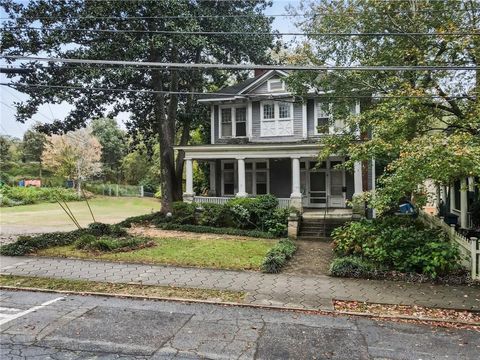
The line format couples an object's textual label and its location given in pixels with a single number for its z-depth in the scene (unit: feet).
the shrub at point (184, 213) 57.31
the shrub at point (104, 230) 46.73
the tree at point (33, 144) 154.51
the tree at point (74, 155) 125.19
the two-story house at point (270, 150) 58.18
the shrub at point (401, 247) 28.84
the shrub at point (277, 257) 31.27
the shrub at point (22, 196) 104.17
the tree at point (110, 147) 156.66
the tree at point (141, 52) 52.95
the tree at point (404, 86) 27.58
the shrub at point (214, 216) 54.95
